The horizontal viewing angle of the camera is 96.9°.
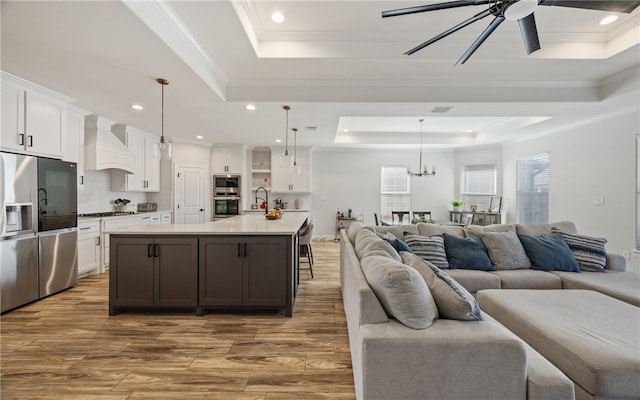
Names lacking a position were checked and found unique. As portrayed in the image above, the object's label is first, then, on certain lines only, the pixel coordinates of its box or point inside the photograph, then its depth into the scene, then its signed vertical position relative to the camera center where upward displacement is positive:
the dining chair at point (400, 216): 6.19 -0.37
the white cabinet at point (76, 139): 4.15 +0.89
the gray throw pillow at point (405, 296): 1.48 -0.52
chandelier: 5.75 +0.80
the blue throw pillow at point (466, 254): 3.13 -0.61
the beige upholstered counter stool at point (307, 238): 4.24 -0.59
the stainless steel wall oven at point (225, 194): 7.04 +0.11
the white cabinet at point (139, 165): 5.34 +0.69
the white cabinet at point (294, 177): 7.37 +0.56
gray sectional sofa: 1.33 -0.72
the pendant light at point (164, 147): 3.09 +0.57
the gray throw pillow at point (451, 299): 1.55 -0.55
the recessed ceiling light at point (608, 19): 2.70 +1.75
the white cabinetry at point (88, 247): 4.11 -0.75
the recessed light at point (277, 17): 2.61 +1.70
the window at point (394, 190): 8.03 +0.27
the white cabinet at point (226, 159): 7.00 +0.97
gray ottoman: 1.42 -0.80
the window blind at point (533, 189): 5.97 +0.25
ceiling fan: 1.70 +1.23
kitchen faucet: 7.39 +0.12
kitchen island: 2.96 -0.77
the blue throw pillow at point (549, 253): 3.10 -0.59
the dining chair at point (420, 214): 6.32 -0.33
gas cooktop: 4.67 -0.28
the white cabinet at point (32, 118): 3.08 +0.93
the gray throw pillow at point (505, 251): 3.17 -0.58
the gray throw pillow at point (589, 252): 3.10 -0.57
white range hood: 4.61 +0.88
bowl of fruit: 4.46 -0.26
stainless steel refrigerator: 3.01 -0.36
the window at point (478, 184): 7.41 +0.41
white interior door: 6.45 +0.09
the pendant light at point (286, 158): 4.04 +0.59
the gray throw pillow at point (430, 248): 3.12 -0.55
